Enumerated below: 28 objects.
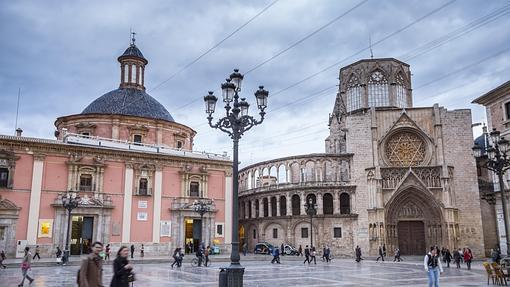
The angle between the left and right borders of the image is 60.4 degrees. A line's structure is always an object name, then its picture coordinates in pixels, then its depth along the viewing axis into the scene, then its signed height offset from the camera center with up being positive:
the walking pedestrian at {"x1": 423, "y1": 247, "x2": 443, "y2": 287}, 12.76 -1.14
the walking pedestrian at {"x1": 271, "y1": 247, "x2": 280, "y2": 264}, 27.70 -1.71
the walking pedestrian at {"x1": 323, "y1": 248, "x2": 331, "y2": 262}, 30.39 -1.81
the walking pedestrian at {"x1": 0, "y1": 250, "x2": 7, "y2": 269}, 21.06 -1.56
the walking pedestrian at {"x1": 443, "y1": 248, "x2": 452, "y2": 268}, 26.11 -1.79
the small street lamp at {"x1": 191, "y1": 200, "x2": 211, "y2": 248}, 33.84 +1.72
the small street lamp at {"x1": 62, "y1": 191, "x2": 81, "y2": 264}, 24.41 +1.67
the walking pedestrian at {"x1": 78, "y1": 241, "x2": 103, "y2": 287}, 6.76 -0.64
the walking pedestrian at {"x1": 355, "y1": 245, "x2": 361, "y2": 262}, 30.10 -1.83
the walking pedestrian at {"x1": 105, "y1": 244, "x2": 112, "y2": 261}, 27.12 -1.51
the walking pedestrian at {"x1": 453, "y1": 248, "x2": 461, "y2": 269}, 25.42 -1.75
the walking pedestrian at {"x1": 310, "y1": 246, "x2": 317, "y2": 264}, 28.14 -1.60
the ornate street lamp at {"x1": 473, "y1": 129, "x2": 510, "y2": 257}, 15.33 +2.62
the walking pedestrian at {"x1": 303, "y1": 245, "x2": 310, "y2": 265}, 27.89 -1.64
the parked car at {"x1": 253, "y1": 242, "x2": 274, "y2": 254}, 39.31 -1.79
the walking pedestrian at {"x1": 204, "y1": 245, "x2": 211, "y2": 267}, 24.96 -1.53
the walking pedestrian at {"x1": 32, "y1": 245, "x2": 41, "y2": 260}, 26.67 -1.45
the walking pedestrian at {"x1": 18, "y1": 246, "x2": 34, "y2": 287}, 14.47 -1.16
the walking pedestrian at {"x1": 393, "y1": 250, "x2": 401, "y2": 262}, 31.16 -2.08
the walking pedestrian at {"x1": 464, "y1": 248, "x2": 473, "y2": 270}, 24.36 -1.65
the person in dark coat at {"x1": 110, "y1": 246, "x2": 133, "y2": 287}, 6.88 -0.68
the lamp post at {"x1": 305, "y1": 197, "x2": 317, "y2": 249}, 38.43 +1.86
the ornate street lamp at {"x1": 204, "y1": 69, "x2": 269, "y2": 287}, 12.45 +3.46
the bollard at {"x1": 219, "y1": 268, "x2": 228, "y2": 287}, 11.55 -1.32
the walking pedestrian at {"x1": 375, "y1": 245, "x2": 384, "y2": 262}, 30.86 -1.77
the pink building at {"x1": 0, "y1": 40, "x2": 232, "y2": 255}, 28.84 +3.36
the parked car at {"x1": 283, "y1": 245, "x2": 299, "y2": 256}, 38.31 -1.92
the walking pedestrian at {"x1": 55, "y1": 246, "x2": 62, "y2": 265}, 25.61 -1.61
